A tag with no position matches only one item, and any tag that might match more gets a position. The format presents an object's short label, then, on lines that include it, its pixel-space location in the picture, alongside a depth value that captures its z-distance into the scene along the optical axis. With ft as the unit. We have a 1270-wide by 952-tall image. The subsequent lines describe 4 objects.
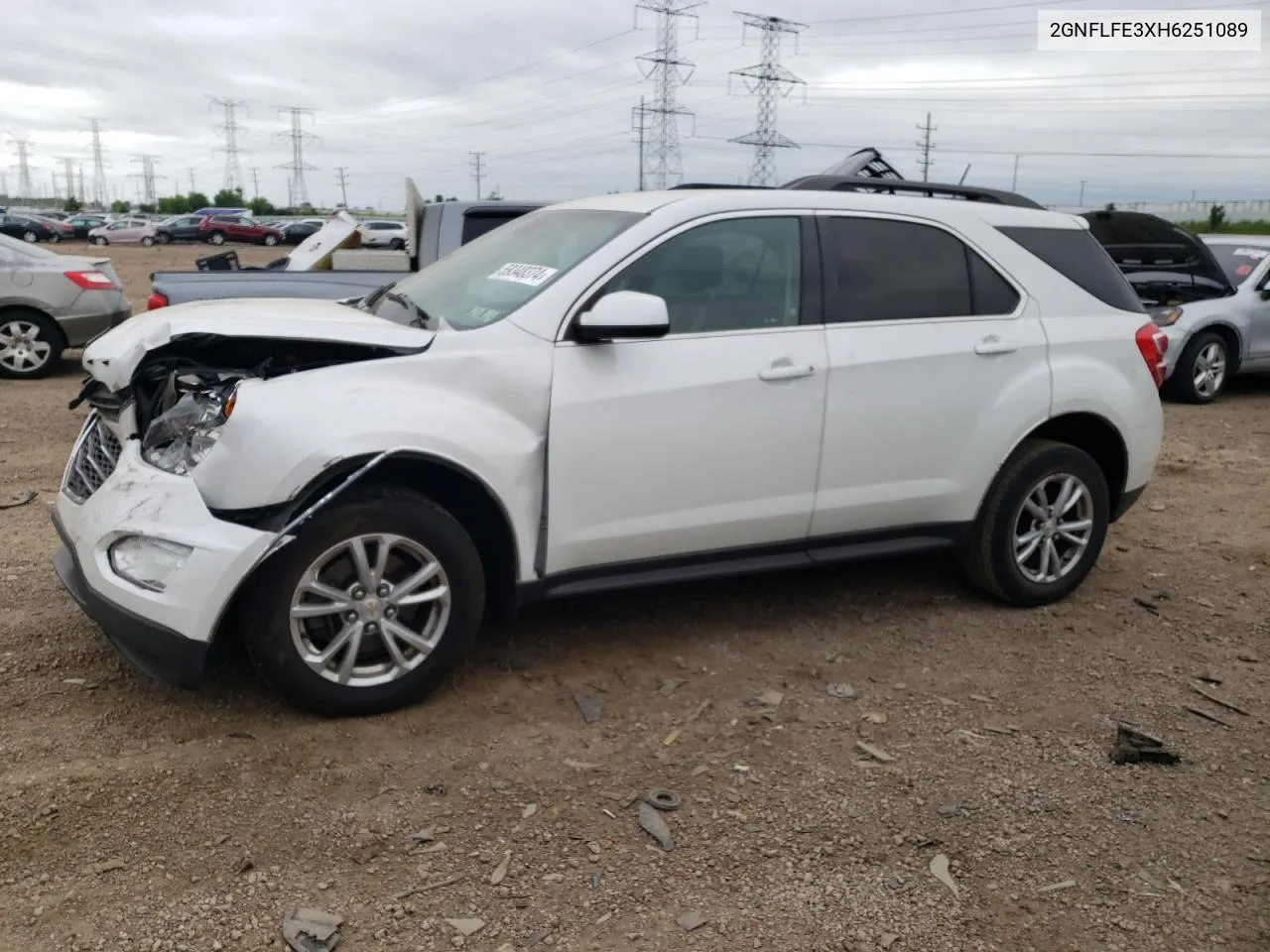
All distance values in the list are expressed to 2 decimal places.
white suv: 11.86
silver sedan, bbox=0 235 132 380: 33.96
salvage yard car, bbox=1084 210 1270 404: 35.76
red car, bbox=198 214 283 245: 169.89
